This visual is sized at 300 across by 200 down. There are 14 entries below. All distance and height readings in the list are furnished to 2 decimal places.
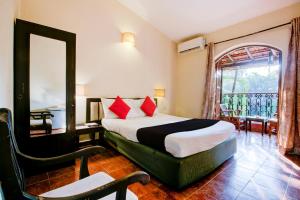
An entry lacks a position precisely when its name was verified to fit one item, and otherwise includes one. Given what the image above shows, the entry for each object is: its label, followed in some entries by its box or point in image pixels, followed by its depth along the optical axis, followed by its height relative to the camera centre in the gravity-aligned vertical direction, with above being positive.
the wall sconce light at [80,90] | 3.07 +0.15
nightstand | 2.75 -0.64
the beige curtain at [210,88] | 4.35 +0.30
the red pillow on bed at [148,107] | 3.77 -0.20
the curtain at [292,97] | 3.00 +0.05
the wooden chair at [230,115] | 5.36 -0.55
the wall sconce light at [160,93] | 4.65 +0.16
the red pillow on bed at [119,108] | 3.34 -0.21
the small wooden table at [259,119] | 4.29 -0.55
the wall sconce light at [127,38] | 3.86 +1.48
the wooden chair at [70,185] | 0.60 -0.43
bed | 1.80 -0.70
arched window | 5.23 +0.66
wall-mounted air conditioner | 4.49 +1.60
